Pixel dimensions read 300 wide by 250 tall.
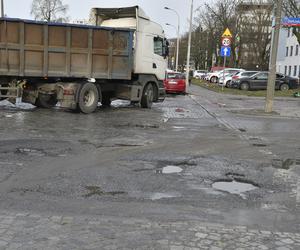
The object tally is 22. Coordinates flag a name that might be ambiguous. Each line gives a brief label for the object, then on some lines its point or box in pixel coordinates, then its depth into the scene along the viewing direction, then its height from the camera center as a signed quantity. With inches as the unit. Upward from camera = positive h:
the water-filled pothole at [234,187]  281.4 -71.0
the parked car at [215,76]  2104.5 -61.2
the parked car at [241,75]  1598.2 -35.3
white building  3041.3 +69.3
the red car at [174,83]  1300.4 -58.8
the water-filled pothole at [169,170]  322.0 -71.4
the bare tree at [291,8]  1514.5 +175.5
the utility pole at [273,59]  772.6 +9.6
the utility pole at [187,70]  1457.7 -28.5
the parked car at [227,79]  1702.8 -54.7
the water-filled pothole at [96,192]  261.3 -71.3
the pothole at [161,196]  258.8 -70.9
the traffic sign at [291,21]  789.2 +70.5
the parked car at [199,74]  2788.9 -73.0
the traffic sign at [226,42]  1213.6 +50.9
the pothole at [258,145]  458.6 -73.3
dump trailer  628.1 -4.5
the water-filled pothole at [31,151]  368.4 -73.2
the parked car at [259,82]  1556.3 -55.0
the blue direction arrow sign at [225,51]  1240.2 +29.6
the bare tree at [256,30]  2987.2 +212.2
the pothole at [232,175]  317.1 -70.9
